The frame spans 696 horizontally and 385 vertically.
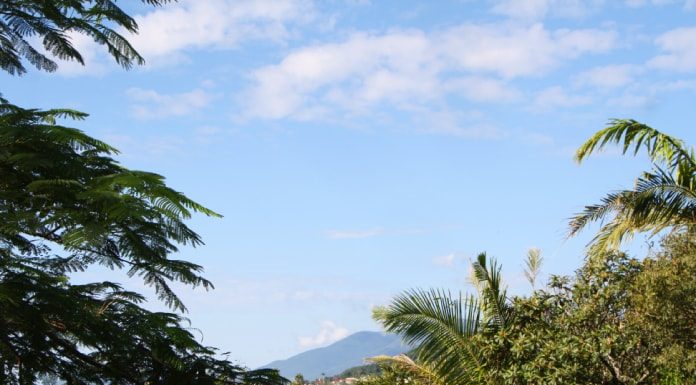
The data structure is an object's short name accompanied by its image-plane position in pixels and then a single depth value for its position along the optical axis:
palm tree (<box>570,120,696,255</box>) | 12.22
